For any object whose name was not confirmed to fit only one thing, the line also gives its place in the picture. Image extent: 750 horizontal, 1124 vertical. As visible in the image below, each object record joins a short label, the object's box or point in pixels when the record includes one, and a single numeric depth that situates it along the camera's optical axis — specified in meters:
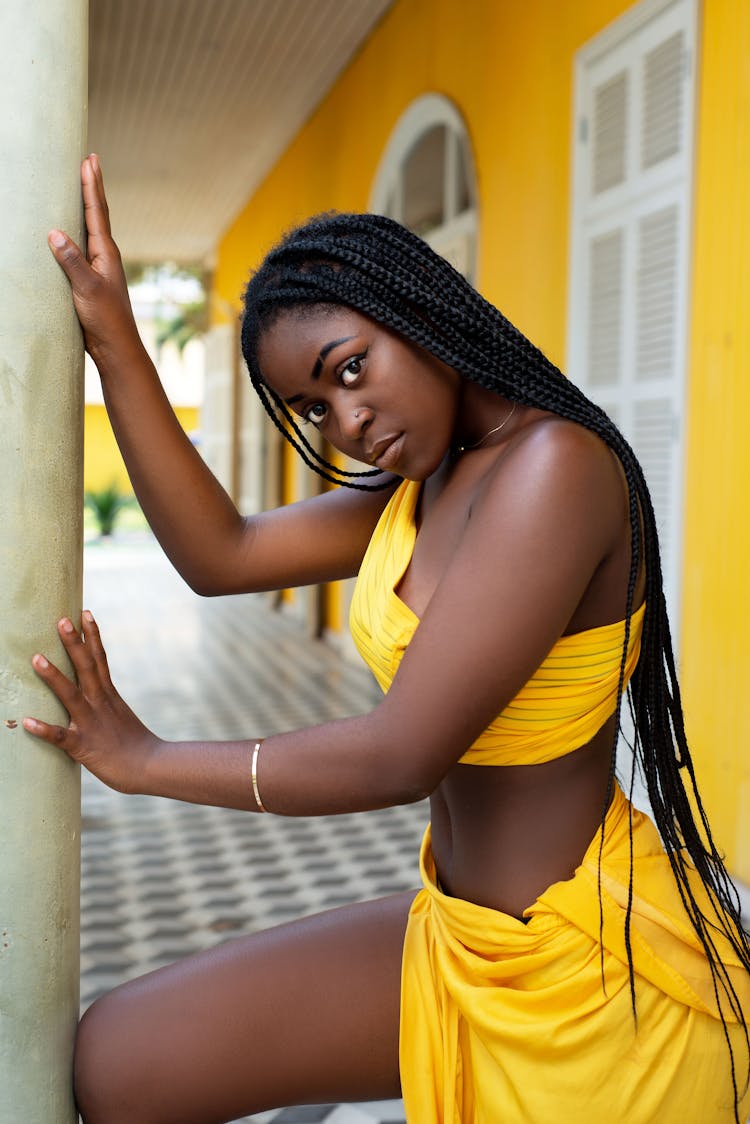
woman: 1.16
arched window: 6.47
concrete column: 1.15
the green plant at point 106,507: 22.77
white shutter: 4.17
